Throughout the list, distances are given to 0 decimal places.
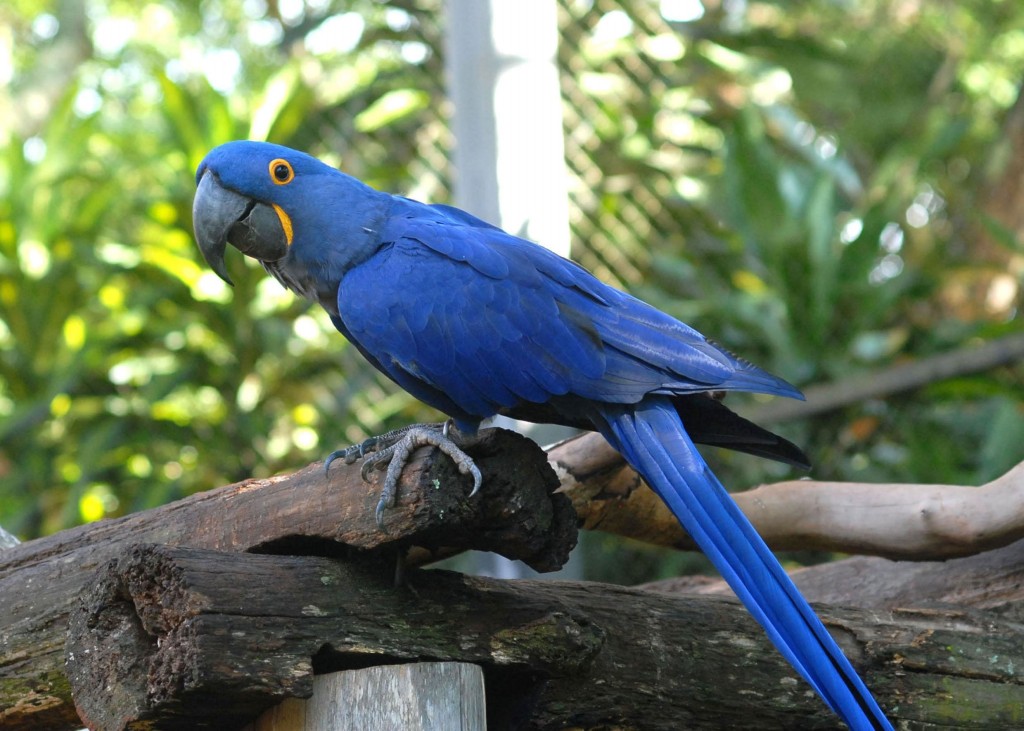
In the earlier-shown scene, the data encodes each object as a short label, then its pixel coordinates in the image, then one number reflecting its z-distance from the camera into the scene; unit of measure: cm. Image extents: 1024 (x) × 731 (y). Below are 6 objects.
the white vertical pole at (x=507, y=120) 550
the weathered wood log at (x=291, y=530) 462
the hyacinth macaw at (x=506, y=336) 467
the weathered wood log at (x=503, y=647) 458
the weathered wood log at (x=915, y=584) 497
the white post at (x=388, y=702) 461
